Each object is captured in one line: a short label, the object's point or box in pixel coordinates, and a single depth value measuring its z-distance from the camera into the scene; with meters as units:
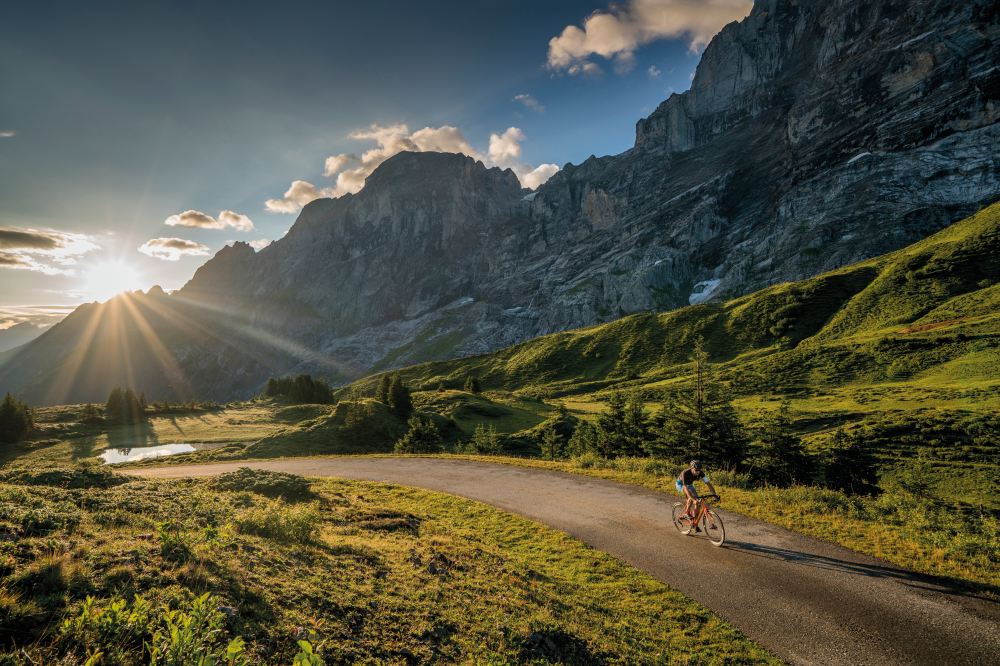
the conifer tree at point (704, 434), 27.25
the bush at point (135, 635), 4.57
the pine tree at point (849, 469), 25.97
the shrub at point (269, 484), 20.39
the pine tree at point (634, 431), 34.01
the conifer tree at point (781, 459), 24.72
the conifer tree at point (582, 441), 38.91
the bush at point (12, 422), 53.25
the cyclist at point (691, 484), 15.26
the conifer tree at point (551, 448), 40.75
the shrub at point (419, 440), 44.78
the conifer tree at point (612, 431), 35.03
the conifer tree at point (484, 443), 44.31
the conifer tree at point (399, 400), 62.62
